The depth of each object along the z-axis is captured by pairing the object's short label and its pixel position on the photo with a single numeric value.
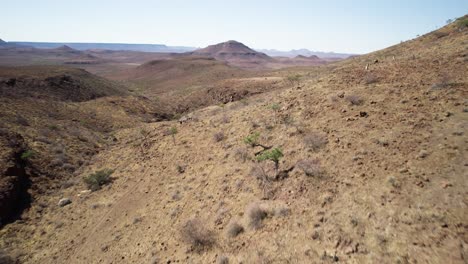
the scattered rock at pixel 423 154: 7.78
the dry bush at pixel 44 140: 18.17
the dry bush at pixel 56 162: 16.38
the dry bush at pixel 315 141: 10.25
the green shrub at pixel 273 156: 10.16
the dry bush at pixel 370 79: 14.11
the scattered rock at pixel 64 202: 13.36
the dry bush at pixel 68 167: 16.52
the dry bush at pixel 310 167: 8.88
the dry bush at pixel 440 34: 25.15
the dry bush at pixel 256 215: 7.89
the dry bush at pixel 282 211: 7.80
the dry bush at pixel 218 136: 15.34
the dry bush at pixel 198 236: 7.98
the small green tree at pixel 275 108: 15.61
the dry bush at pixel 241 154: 12.08
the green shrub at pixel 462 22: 24.02
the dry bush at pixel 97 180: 14.56
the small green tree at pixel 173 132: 18.97
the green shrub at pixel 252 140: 12.59
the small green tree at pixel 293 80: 31.00
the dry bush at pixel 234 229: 7.94
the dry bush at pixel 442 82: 11.10
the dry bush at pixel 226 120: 17.77
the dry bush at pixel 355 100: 12.09
